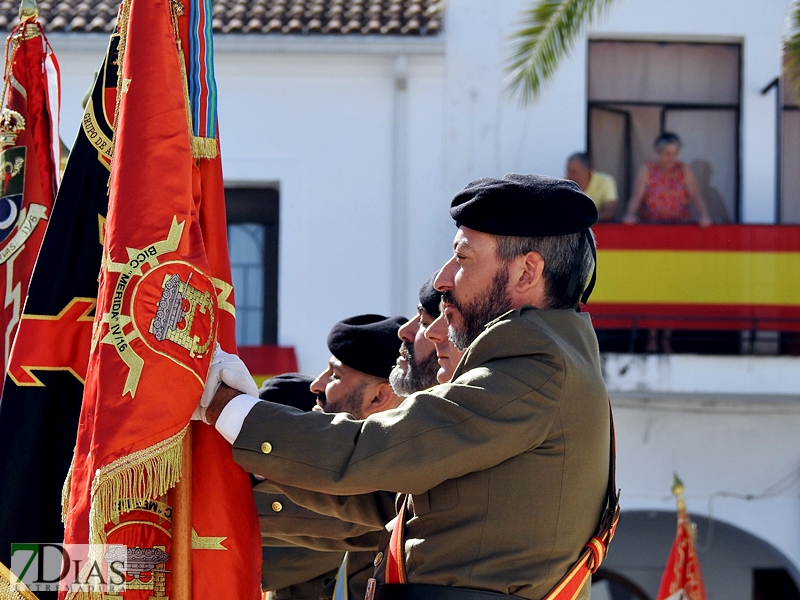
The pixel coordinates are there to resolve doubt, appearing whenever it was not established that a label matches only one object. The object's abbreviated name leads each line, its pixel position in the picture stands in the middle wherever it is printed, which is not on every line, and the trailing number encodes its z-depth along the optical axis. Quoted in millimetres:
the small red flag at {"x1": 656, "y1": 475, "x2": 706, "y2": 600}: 17906
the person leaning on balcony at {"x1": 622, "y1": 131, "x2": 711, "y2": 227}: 22297
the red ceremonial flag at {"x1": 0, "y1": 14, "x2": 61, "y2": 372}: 7922
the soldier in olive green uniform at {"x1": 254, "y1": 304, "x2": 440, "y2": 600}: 7469
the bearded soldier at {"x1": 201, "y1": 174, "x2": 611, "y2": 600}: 5492
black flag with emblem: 6449
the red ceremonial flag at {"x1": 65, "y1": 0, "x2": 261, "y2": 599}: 5672
